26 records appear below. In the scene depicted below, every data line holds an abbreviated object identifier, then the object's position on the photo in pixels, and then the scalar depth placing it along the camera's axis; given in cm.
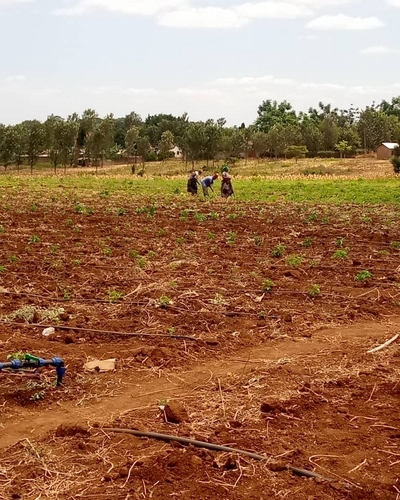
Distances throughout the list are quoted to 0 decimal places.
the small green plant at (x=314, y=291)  938
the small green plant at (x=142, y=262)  1128
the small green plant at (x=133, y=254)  1216
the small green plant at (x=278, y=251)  1257
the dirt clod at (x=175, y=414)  518
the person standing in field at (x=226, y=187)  2383
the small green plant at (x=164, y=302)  866
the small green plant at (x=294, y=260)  1166
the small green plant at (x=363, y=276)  1039
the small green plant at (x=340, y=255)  1226
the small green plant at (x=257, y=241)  1392
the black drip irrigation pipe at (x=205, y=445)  435
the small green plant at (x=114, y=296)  893
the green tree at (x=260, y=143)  7925
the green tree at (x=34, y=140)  6272
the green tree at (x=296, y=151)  7669
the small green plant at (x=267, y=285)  967
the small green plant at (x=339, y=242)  1363
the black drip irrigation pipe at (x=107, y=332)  739
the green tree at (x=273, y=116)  11206
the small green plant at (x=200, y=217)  1789
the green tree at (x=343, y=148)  7950
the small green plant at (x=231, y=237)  1414
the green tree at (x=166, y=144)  7625
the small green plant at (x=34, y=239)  1377
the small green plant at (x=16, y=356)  632
